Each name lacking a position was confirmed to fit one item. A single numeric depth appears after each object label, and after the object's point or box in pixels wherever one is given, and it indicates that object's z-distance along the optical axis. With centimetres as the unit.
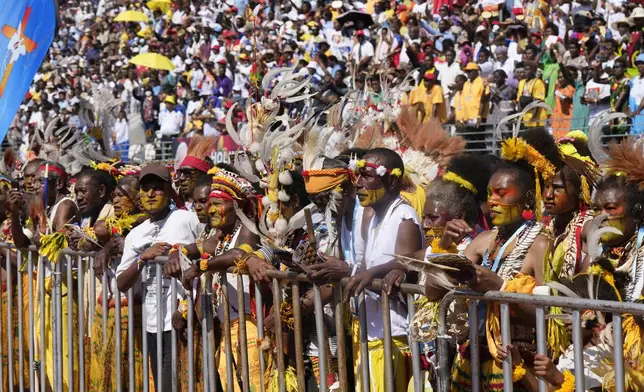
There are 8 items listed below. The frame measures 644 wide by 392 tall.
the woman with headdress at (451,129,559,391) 832
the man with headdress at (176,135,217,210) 1401
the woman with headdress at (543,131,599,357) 1002
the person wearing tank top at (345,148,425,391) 953
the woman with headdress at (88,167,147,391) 1271
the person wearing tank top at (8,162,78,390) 1441
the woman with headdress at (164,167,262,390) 1102
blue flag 1173
